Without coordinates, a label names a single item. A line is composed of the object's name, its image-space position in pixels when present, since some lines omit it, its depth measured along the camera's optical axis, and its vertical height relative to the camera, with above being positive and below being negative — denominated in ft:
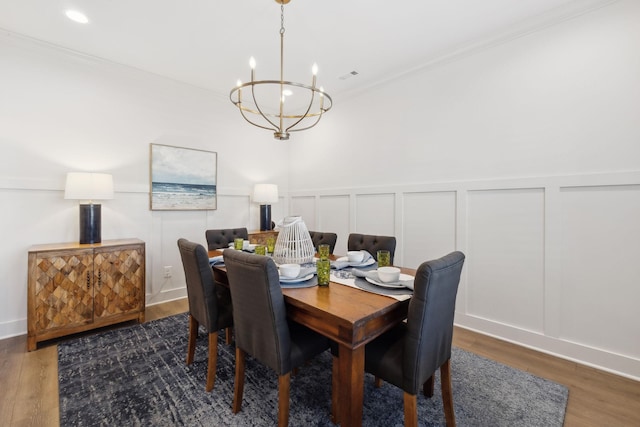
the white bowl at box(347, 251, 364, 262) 7.09 -1.09
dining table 4.13 -1.69
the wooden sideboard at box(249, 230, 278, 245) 12.68 -1.07
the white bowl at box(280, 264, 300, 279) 5.69 -1.17
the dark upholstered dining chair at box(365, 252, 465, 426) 4.19 -2.00
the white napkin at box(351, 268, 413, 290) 5.36 -1.30
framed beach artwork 11.43 +1.40
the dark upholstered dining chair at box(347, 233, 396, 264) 8.33 -0.93
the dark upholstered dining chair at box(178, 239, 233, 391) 6.04 -1.86
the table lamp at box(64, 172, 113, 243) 8.69 +0.52
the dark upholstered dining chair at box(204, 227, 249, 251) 9.95 -0.88
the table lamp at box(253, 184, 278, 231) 13.32 +0.61
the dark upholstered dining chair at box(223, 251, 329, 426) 4.56 -1.87
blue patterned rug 5.34 -3.79
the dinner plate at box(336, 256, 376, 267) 7.01 -1.24
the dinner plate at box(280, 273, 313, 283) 5.57 -1.31
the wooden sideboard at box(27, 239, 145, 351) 7.87 -2.23
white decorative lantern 6.81 -0.75
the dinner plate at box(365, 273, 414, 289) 5.29 -1.34
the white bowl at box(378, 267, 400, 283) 5.50 -1.20
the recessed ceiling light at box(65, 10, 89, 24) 7.68 +5.29
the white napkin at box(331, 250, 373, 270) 6.79 -1.23
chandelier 12.78 +5.37
